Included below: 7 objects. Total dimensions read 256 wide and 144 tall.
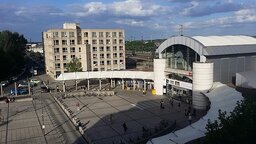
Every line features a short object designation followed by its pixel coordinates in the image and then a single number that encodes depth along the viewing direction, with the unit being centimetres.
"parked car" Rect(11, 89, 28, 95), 4160
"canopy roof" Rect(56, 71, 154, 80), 4022
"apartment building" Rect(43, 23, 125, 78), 5689
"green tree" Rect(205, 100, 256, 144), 1155
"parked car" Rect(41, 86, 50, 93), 4282
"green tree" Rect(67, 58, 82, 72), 5015
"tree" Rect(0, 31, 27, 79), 4942
